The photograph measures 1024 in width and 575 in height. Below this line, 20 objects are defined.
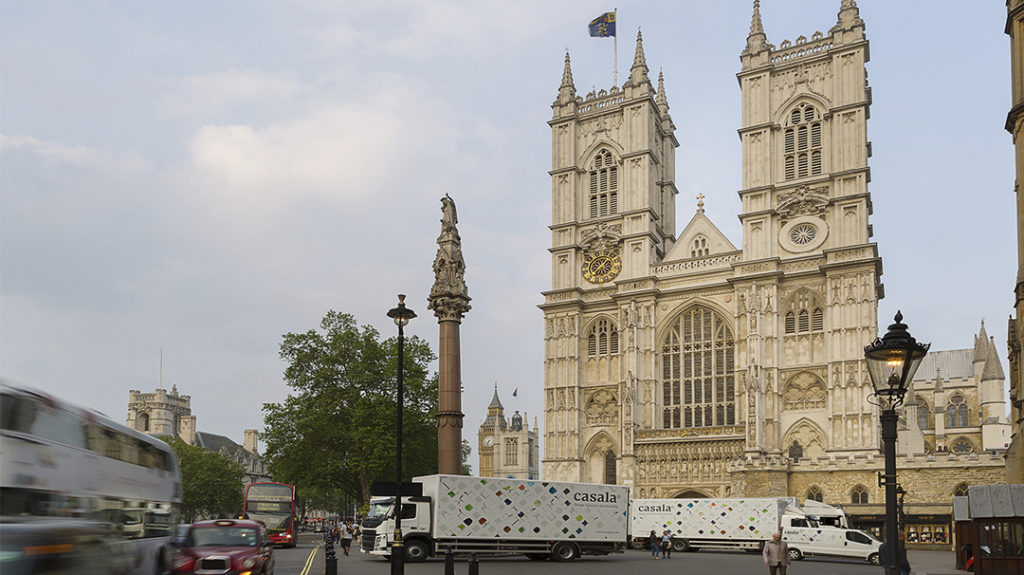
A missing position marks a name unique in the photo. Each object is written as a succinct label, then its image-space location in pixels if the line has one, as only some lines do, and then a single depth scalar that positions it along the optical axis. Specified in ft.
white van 115.34
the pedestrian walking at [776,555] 59.31
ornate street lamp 34.63
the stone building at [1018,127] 71.72
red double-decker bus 125.70
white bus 35.42
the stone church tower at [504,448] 409.28
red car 55.36
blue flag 216.13
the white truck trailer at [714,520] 121.70
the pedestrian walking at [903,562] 59.03
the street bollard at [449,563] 55.42
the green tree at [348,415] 160.97
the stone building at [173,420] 390.42
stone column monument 99.50
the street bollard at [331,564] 58.05
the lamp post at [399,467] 57.16
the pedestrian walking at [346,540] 111.45
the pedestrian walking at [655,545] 111.14
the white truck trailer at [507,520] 92.27
